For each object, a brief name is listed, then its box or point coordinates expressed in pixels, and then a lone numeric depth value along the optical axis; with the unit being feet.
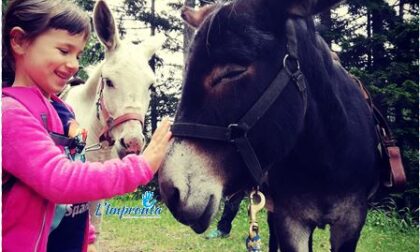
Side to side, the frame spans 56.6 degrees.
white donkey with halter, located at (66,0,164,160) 5.08
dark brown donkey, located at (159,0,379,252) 3.23
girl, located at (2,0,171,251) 2.45
